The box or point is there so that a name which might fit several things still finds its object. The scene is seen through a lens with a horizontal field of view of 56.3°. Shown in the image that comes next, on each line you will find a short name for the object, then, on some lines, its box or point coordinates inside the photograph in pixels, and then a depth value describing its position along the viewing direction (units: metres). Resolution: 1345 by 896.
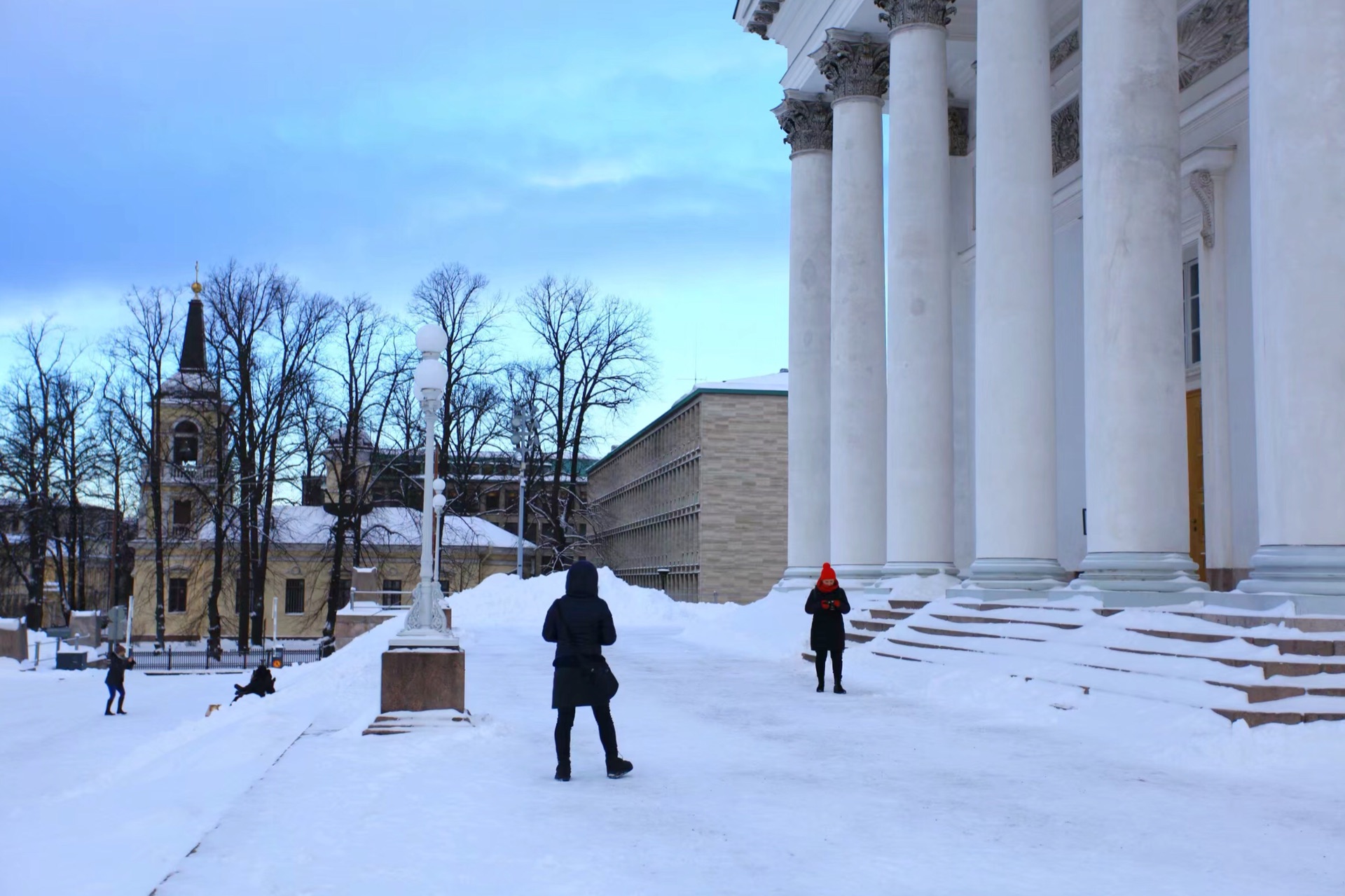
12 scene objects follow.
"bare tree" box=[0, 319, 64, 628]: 55.84
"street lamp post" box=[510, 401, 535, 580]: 51.76
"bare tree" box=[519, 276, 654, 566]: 55.31
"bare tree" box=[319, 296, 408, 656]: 52.47
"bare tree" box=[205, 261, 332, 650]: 50.62
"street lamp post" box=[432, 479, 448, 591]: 38.49
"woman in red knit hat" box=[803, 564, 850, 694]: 15.63
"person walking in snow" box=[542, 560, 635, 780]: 9.53
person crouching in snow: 26.73
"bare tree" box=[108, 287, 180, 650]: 51.94
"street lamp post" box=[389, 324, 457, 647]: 12.41
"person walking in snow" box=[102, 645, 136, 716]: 30.75
